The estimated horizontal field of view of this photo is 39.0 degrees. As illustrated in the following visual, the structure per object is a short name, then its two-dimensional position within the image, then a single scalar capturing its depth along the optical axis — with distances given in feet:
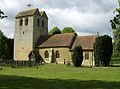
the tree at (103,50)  100.38
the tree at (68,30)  193.49
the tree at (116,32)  52.46
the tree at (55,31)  188.69
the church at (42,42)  126.21
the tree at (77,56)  103.47
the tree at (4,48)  160.17
